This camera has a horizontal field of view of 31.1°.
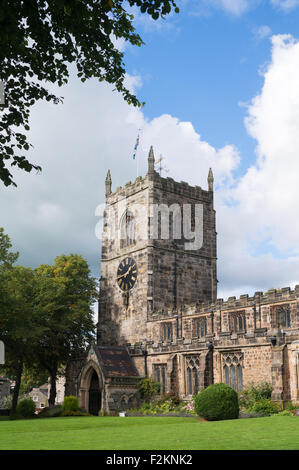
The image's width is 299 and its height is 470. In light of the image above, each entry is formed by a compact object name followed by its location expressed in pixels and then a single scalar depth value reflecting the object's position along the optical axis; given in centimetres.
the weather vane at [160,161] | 5413
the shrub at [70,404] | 3844
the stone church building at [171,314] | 3450
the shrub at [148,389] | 4175
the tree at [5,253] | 3650
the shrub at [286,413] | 2781
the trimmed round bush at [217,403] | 2673
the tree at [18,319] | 3682
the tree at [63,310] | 4481
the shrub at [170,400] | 3806
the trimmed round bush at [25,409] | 4016
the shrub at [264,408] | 2964
